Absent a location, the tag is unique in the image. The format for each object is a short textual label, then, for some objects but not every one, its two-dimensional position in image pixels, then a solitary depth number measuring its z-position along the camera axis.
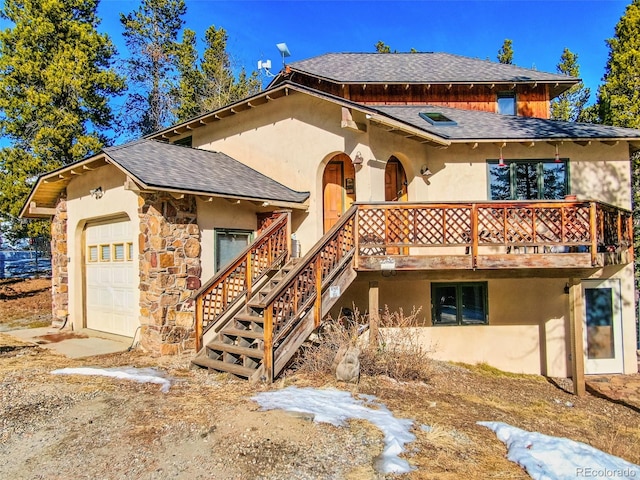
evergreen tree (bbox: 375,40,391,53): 28.11
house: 8.15
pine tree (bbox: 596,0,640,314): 15.45
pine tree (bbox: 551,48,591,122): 21.00
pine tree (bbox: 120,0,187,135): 24.39
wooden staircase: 6.71
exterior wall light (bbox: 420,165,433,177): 10.59
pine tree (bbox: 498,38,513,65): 24.34
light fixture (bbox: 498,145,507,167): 10.71
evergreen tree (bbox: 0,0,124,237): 16.55
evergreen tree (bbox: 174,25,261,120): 23.80
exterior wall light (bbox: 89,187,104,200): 9.99
